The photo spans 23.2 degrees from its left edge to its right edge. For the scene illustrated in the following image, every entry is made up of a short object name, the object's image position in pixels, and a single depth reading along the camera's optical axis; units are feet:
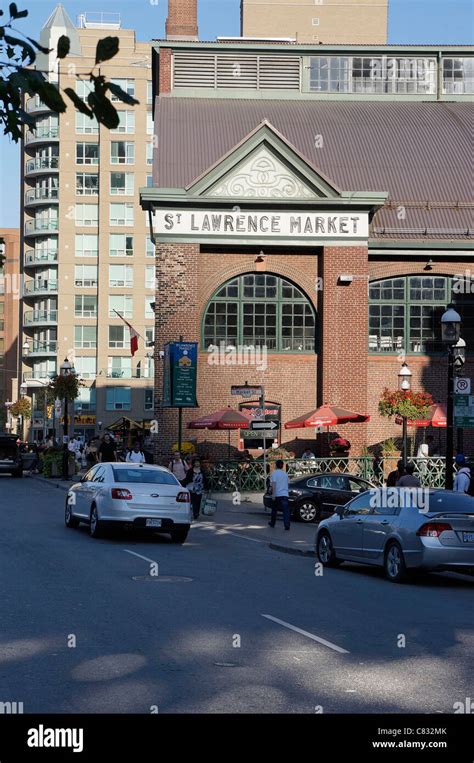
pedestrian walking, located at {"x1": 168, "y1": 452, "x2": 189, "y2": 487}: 95.71
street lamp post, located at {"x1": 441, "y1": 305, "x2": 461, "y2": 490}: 73.56
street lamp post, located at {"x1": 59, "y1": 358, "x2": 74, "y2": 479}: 161.79
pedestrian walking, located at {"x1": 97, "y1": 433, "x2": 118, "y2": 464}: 120.37
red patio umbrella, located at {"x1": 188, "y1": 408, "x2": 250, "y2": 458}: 118.01
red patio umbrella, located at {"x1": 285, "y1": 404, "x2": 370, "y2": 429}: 117.08
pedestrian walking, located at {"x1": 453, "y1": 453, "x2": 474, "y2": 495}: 83.20
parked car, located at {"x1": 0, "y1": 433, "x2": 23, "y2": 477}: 187.01
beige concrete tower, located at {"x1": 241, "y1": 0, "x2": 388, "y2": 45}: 215.31
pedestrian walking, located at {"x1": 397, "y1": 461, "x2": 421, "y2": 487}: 70.64
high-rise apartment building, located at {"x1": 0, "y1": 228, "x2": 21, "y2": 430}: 458.91
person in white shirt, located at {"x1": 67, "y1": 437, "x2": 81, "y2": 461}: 183.17
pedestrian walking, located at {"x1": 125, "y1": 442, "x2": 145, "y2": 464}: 108.83
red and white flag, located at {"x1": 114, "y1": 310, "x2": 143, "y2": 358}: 163.28
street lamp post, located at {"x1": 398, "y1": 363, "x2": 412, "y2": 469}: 113.25
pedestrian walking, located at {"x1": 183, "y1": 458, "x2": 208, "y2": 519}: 94.07
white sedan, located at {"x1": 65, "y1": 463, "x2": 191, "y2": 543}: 71.82
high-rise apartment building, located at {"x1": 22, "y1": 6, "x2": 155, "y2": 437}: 317.63
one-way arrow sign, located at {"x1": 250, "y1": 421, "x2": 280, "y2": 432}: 101.50
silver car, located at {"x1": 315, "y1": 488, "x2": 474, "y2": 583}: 55.26
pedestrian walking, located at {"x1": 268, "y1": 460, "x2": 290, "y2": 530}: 87.35
